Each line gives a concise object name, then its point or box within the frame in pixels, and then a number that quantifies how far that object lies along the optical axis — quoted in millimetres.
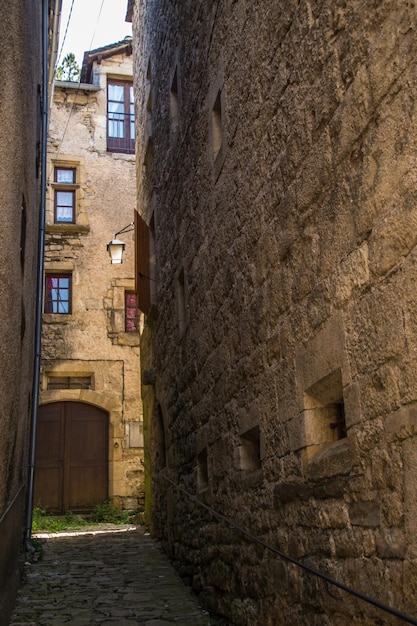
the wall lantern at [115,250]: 10820
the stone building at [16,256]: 4027
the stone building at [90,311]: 12914
